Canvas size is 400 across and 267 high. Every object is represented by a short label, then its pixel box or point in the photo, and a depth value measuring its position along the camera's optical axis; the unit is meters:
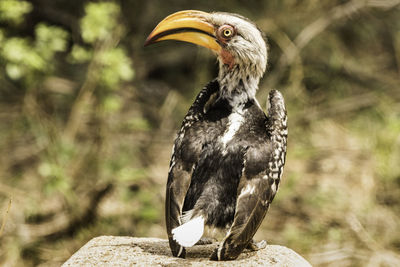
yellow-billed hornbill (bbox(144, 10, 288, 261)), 6.84
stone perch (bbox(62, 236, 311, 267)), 6.83
